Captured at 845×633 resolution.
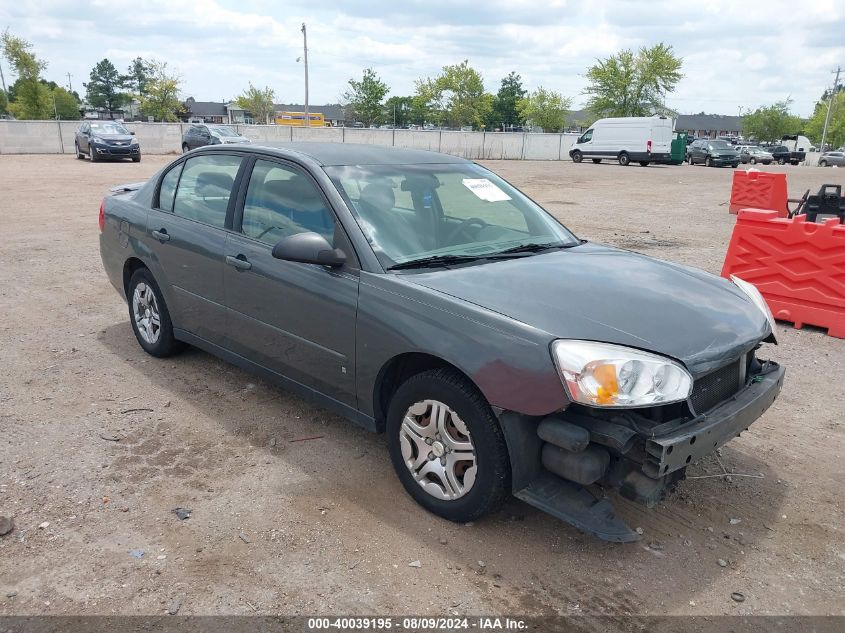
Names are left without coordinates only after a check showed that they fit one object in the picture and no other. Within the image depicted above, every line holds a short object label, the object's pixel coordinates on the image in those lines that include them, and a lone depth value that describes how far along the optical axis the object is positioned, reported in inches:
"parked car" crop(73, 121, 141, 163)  1027.3
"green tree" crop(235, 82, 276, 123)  3122.5
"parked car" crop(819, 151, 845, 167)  1955.0
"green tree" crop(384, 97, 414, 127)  4136.3
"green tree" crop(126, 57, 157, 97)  4835.1
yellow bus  2466.8
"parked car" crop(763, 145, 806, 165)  2068.2
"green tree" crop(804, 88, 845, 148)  3486.2
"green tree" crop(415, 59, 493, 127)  3284.9
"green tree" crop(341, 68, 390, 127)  3297.2
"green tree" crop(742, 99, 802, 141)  3885.3
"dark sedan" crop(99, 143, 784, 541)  107.6
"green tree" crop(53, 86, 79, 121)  3587.6
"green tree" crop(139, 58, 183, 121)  2669.8
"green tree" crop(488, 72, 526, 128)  4370.1
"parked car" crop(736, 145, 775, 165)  1926.7
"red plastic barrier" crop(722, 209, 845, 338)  245.3
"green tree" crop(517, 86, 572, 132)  3430.1
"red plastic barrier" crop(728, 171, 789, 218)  622.2
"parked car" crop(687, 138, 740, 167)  1593.3
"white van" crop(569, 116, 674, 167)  1449.3
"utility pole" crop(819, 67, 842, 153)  3093.0
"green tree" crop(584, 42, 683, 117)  2632.9
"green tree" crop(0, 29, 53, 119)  1657.2
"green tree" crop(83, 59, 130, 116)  4798.2
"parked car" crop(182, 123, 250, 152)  1130.7
